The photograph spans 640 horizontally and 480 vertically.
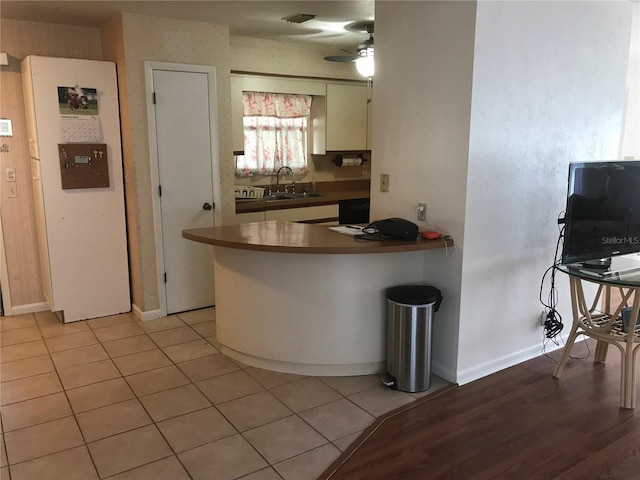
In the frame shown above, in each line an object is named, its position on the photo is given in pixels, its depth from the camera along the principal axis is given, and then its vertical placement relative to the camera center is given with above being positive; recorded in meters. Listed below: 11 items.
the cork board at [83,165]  4.06 -0.07
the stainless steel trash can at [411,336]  3.06 -1.08
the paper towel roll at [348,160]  6.17 -0.03
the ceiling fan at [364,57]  4.23 +0.87
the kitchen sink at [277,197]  5.54 -0.43
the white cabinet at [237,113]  5.02 +0.44
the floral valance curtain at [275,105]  5.49 +0.59
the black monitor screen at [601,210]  3.04 -0.31
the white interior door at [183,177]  4.21 -0.17
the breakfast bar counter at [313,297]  3.21 -0.90
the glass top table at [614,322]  2.89 -1.02
